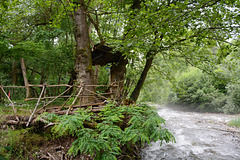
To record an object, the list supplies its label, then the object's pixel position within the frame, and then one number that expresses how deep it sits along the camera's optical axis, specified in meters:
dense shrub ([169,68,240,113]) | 15.96
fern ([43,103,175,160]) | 2.16
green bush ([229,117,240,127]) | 9.94
